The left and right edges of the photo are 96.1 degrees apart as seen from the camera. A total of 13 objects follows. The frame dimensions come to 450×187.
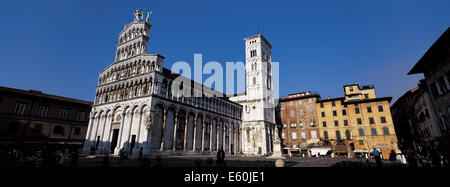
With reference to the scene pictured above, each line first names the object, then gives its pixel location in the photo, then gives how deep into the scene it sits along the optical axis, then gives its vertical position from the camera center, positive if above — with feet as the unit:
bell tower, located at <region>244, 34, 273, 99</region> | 157.69 +61.53
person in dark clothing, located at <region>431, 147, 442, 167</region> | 42.57 -3.21
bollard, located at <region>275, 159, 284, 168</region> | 39.01 -3.57
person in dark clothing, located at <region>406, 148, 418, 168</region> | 41.55 -2.80
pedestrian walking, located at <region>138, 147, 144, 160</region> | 72.43 -3.43
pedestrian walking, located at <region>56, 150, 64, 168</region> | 35.02 -2.51
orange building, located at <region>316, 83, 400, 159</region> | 123.24 +13.77
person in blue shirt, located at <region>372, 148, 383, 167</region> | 45.16 -2.70
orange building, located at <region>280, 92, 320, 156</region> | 146.72 +14.77
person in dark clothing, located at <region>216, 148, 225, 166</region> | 48.88 -3.53
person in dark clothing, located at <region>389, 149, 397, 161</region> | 65.57 -3.79
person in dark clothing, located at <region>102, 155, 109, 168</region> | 33.81 -2.95
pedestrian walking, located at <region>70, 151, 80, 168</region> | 36.55 -3.04
